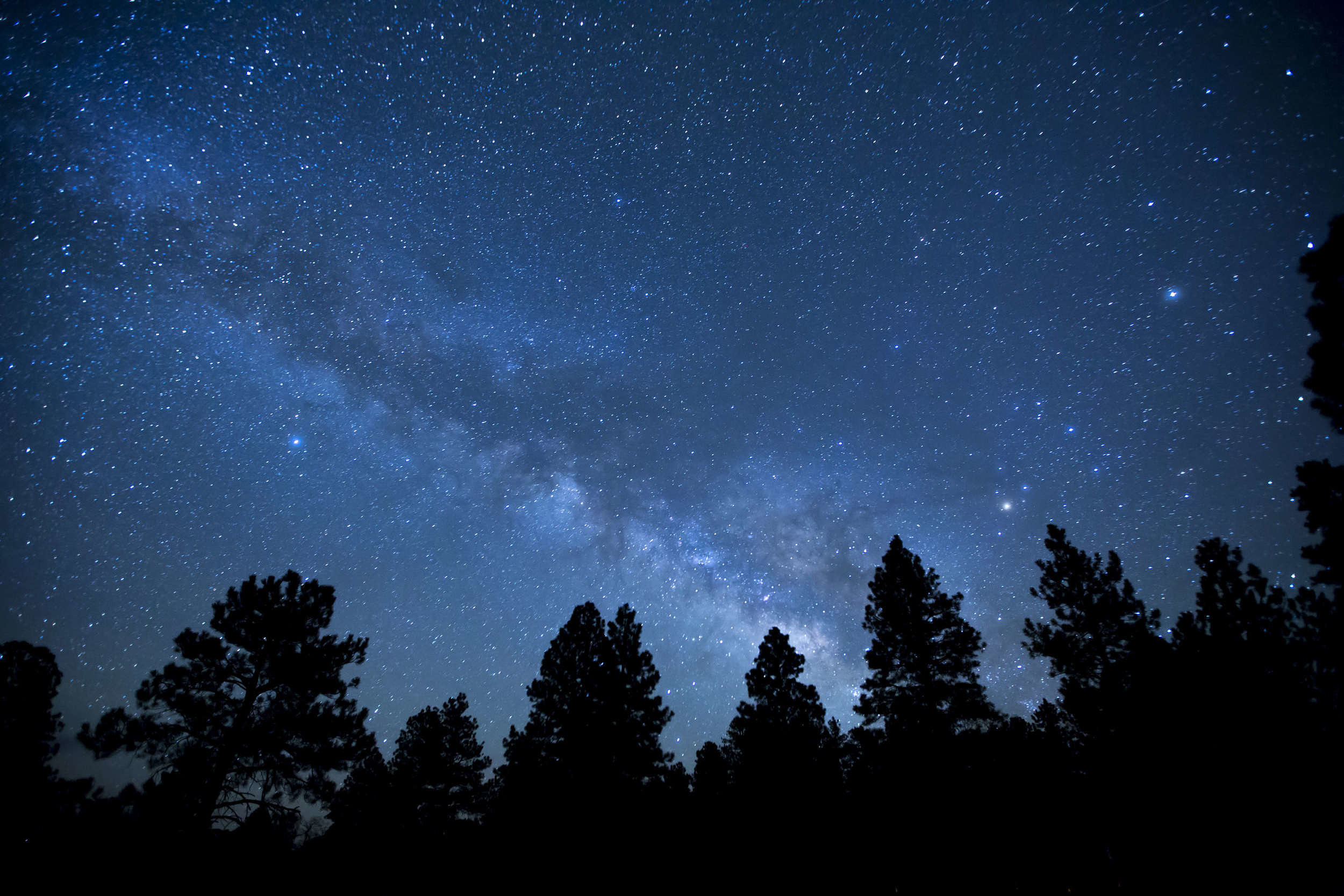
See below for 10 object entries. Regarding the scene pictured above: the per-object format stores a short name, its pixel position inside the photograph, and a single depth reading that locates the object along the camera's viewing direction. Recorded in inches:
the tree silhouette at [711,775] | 827.3
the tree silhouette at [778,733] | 718.5
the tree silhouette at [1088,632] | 636.1
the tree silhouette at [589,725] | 816.9
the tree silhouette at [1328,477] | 421.7
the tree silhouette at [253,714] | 595.2
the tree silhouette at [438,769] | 1026.1
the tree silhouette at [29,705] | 746.2
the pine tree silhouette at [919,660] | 756.0
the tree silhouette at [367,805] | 652.1
